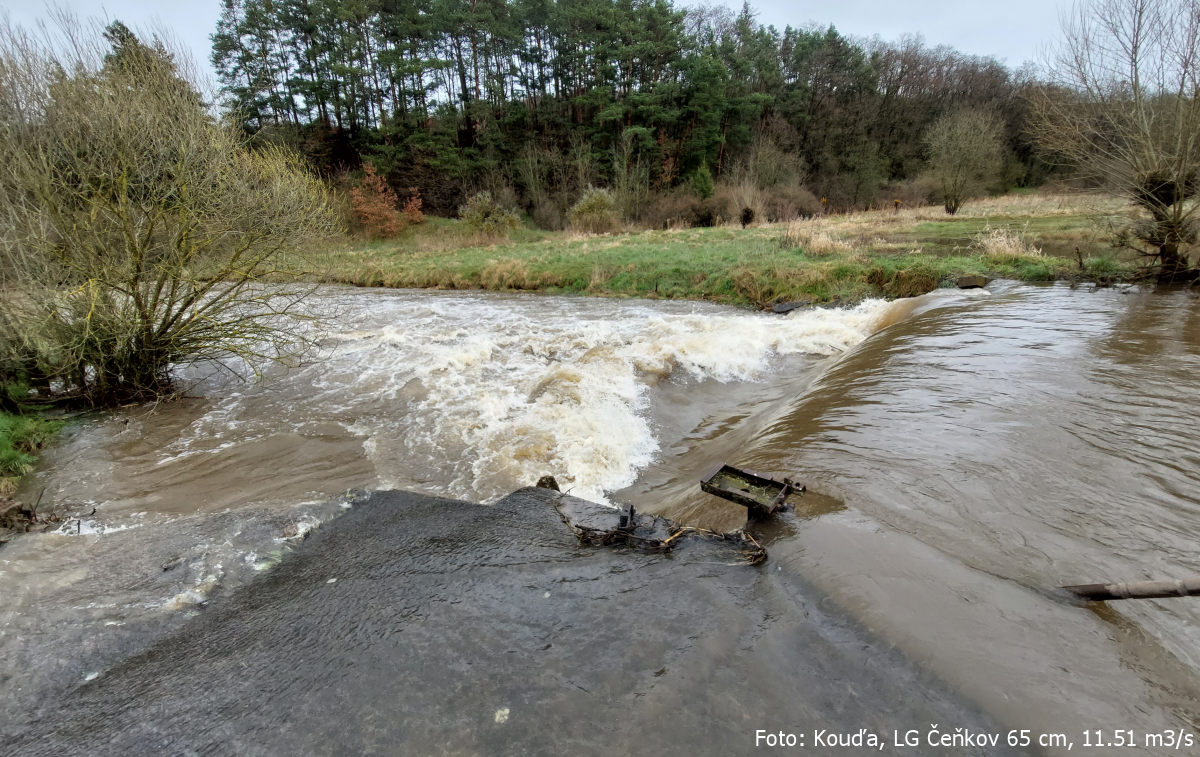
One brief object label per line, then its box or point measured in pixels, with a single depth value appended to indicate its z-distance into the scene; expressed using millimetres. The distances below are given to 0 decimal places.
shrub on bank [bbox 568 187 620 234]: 30109
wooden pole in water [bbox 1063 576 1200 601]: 1961
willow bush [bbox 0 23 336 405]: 6758
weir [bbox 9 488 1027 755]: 2250
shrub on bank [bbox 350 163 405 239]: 32688
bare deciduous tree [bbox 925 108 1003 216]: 28188
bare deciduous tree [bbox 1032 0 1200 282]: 9312
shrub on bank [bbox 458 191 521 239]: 29719
